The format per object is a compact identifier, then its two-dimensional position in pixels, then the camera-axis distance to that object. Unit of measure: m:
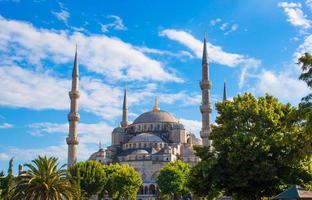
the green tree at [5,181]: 44.44
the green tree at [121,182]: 65.00
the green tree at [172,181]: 68.06
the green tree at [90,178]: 61.22
